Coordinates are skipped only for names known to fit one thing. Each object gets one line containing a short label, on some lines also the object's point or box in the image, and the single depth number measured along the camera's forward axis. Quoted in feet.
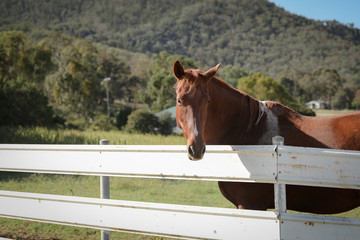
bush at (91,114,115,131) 113.29
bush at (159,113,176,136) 98.32
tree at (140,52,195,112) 136.67
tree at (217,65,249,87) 215.92
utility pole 146.40
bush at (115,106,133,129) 119.34
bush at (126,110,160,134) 94.53
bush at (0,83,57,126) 69.15
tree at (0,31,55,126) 71.26
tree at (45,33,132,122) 140.46
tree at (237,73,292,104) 127.75
